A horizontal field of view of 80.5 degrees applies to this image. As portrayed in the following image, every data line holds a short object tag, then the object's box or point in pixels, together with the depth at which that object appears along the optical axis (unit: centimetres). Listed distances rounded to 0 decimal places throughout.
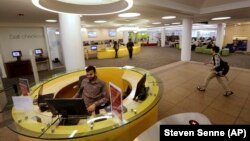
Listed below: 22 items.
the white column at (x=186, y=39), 915
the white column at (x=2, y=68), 819
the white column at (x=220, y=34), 1452
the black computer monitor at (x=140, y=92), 246
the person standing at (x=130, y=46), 1158
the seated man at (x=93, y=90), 299
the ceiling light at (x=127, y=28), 1338
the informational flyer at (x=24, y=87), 261
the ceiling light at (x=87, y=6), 194
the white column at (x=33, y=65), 513
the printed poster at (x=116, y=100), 169
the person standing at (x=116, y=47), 1286
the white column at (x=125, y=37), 1776
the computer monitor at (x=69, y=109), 180
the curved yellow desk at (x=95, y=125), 172
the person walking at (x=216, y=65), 434
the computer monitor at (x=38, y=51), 919
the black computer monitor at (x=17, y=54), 844
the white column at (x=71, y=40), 392
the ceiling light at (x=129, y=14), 681
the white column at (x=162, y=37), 2045
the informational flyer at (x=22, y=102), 207
